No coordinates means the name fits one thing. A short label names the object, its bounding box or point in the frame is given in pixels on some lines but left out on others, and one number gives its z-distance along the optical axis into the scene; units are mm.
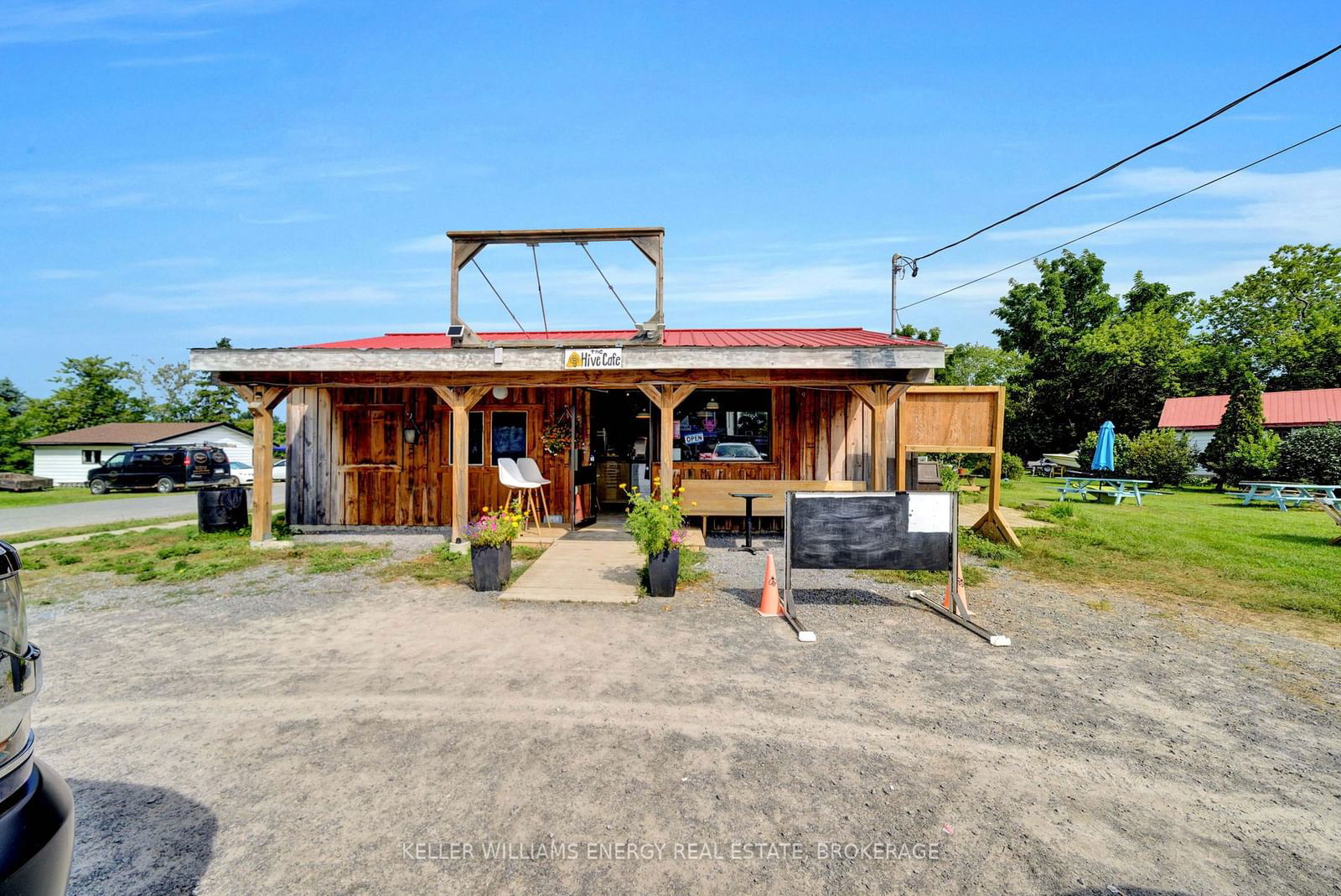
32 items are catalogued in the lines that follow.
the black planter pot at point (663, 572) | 6227
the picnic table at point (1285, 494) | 13709
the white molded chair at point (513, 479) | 9523
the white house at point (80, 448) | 30234
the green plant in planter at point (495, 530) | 6516
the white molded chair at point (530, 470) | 10227
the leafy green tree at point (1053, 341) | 32344
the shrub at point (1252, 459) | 18266
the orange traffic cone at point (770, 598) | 5730
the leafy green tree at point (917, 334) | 27498
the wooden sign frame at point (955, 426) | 9098
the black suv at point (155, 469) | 21625
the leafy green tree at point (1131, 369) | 30156
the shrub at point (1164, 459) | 19844
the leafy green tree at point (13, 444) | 33188
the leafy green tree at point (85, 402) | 37469
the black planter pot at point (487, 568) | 6441
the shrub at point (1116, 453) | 21469
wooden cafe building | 8336
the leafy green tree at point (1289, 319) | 31797
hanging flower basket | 10641
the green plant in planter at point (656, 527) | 6197
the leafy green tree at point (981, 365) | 35575
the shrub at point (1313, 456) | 17344
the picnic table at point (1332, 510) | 8850
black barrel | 9914
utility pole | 19705
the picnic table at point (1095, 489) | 14680
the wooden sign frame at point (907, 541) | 5531
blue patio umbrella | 16328
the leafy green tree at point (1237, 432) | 18797
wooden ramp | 6242
